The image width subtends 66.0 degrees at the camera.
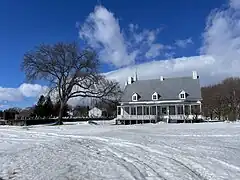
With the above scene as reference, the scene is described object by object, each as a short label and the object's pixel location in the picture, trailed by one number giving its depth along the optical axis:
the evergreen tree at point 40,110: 48.56
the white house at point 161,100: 30.28
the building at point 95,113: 78.67
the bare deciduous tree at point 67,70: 24.67
